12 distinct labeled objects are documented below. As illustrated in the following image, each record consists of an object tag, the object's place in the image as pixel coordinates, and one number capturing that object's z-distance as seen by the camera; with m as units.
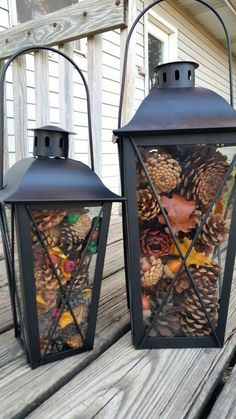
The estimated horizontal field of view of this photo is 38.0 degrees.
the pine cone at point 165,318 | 0.62
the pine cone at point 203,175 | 0.57
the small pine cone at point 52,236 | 0.54
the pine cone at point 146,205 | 0.59
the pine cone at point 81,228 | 0.56
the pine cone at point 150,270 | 0.61
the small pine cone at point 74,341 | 0.60
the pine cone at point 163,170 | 0.58
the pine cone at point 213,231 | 0.60
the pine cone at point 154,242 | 0.60
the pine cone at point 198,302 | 0.62
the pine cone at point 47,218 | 0.53
